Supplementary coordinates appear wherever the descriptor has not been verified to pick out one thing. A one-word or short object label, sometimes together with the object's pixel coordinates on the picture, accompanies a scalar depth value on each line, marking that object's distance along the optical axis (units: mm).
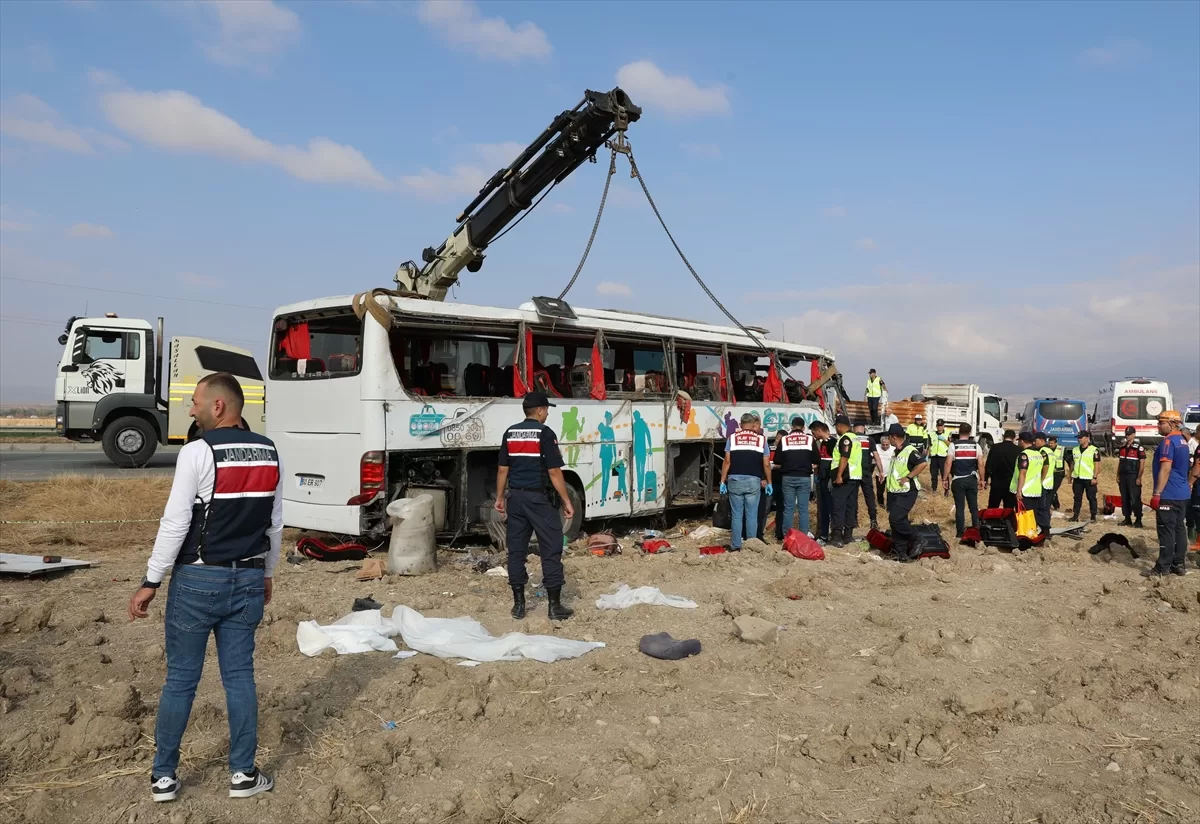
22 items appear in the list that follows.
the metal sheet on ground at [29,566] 7520
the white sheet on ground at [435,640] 5285
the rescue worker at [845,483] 10223
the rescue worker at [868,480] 10934
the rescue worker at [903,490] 9445
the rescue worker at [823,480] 10844
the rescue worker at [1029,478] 10875
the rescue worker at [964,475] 11098
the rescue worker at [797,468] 10258
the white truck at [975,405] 28625
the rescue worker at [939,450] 15727
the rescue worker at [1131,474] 12804
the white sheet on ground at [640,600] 6754
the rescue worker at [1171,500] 8516
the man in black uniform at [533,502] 6258
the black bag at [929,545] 9305
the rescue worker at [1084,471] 13508
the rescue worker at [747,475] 9836
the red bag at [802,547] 9109
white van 26797
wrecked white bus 8352
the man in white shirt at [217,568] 3268
